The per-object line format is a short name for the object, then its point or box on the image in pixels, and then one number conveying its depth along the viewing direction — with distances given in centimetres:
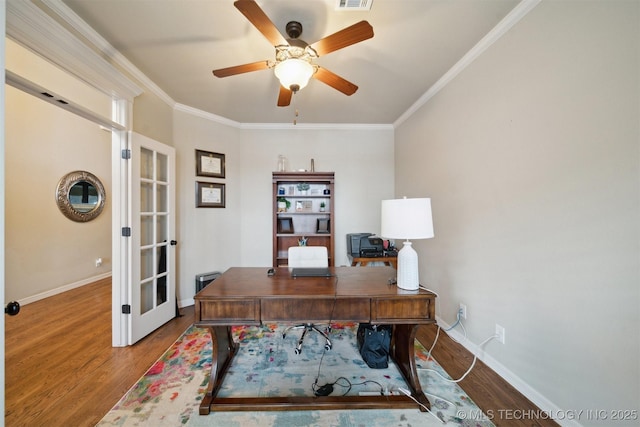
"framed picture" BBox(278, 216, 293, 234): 339
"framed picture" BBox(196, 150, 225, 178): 300
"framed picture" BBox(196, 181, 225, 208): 301
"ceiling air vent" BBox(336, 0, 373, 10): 143
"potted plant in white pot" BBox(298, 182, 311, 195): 338
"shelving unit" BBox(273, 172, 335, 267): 324
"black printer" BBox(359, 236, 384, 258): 299
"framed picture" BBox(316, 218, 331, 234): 339
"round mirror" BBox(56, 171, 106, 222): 338
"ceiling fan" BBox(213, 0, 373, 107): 125
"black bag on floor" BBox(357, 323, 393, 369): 175
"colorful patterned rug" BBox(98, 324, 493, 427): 133
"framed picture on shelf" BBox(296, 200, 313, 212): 345
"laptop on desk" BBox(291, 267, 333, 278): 169
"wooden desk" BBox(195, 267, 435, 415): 133
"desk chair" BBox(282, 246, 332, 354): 212
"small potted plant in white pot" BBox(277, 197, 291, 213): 337
